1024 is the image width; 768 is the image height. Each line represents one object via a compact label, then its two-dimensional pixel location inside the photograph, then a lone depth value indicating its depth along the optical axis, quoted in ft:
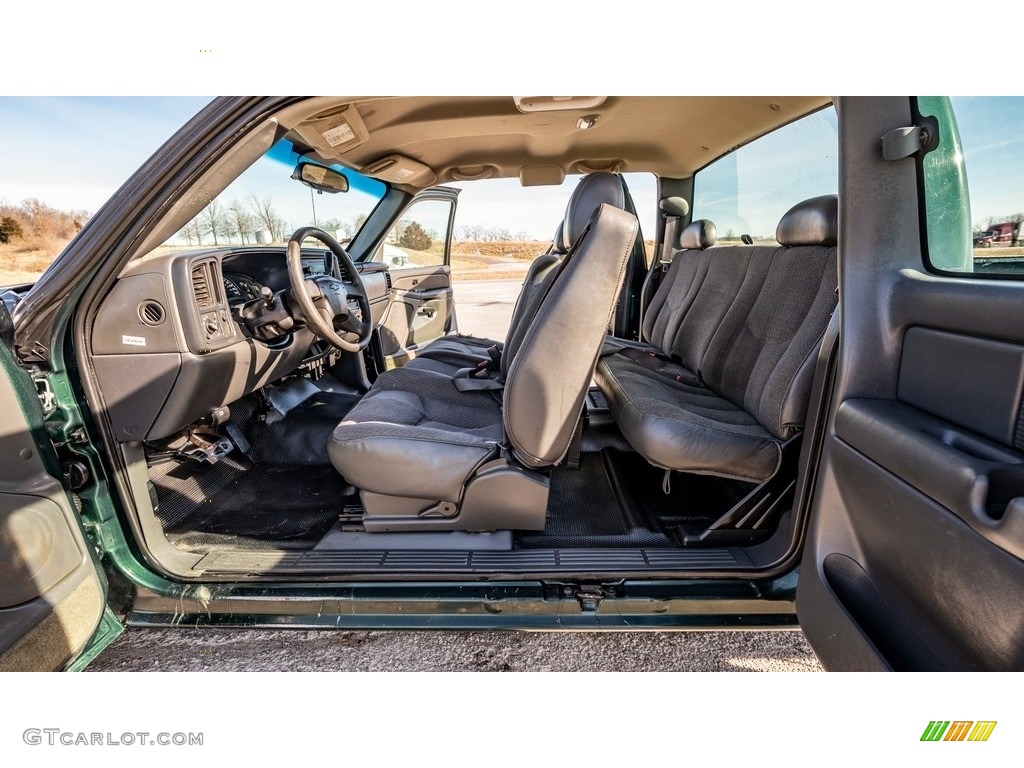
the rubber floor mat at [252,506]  5.23
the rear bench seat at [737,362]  4.78
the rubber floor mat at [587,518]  5.03
